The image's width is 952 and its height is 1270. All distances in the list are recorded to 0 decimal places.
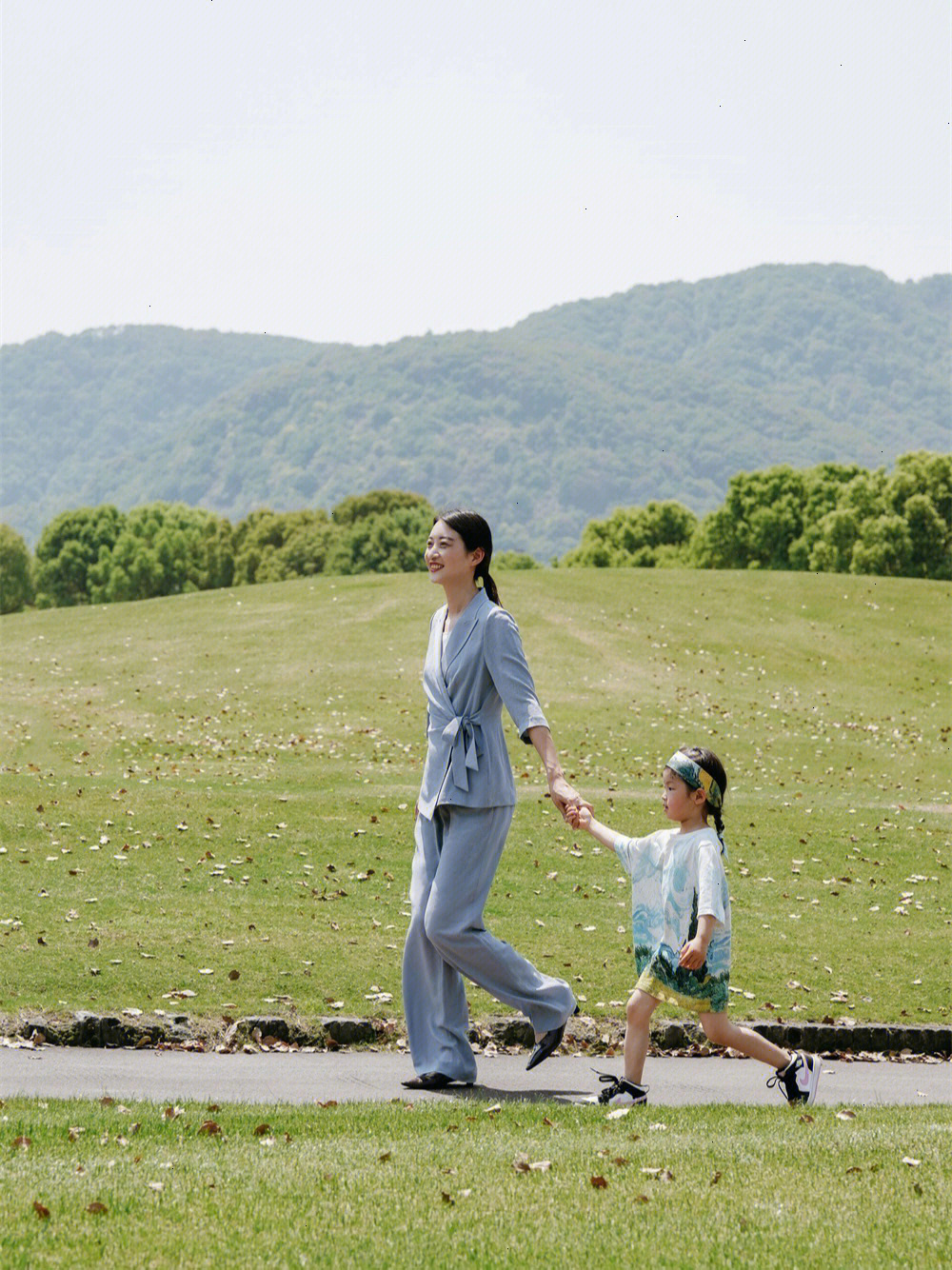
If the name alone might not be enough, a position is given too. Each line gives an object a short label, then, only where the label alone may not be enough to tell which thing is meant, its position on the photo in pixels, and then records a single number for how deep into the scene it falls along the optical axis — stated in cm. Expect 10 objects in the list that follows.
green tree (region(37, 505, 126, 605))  11512
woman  779
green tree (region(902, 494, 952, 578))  7806
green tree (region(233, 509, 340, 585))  10825
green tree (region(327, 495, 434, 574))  10156
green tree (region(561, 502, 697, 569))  10731
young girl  748
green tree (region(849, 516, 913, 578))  7819
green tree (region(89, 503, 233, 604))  11031
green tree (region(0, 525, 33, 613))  11538
